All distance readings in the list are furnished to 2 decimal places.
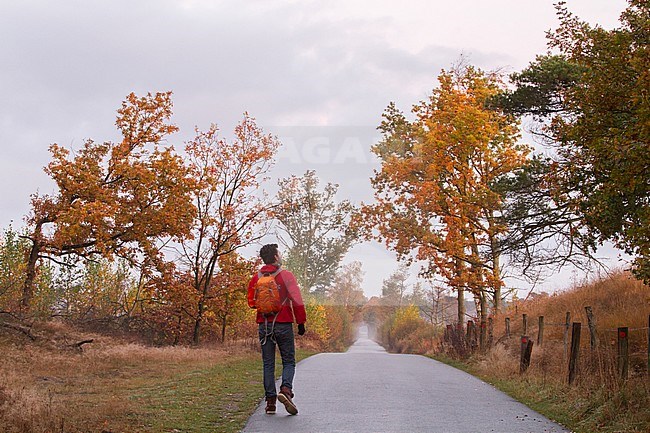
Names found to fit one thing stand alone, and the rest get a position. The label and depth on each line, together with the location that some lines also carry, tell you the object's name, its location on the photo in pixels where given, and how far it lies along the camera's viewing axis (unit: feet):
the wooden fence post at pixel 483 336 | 71.67
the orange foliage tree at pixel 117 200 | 83.30
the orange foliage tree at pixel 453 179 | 93.40
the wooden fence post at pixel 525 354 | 47.67
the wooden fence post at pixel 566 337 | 44.30
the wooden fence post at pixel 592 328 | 38.77
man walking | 28.91
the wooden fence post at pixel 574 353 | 38.04
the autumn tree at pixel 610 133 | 28.99
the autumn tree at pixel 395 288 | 392.68
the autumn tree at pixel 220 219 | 94.68
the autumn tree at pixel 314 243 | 190.19
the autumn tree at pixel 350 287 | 305.73
